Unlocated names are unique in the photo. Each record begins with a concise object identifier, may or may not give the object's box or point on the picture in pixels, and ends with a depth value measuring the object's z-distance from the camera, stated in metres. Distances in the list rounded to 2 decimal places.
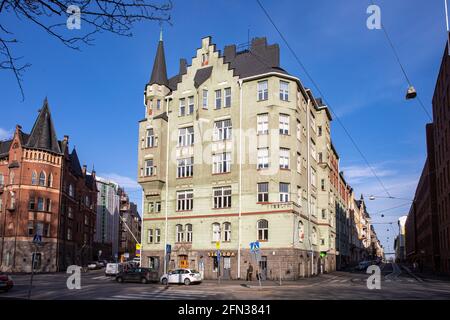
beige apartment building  45.41
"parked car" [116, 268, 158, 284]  40.22
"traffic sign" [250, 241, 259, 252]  36.09
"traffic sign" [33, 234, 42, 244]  23.48
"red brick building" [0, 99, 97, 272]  66.25
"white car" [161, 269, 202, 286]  38.06
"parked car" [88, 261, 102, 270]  80.51
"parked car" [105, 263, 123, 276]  55.19
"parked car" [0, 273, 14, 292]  29.91
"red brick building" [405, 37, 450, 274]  57.00
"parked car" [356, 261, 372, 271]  73.75
